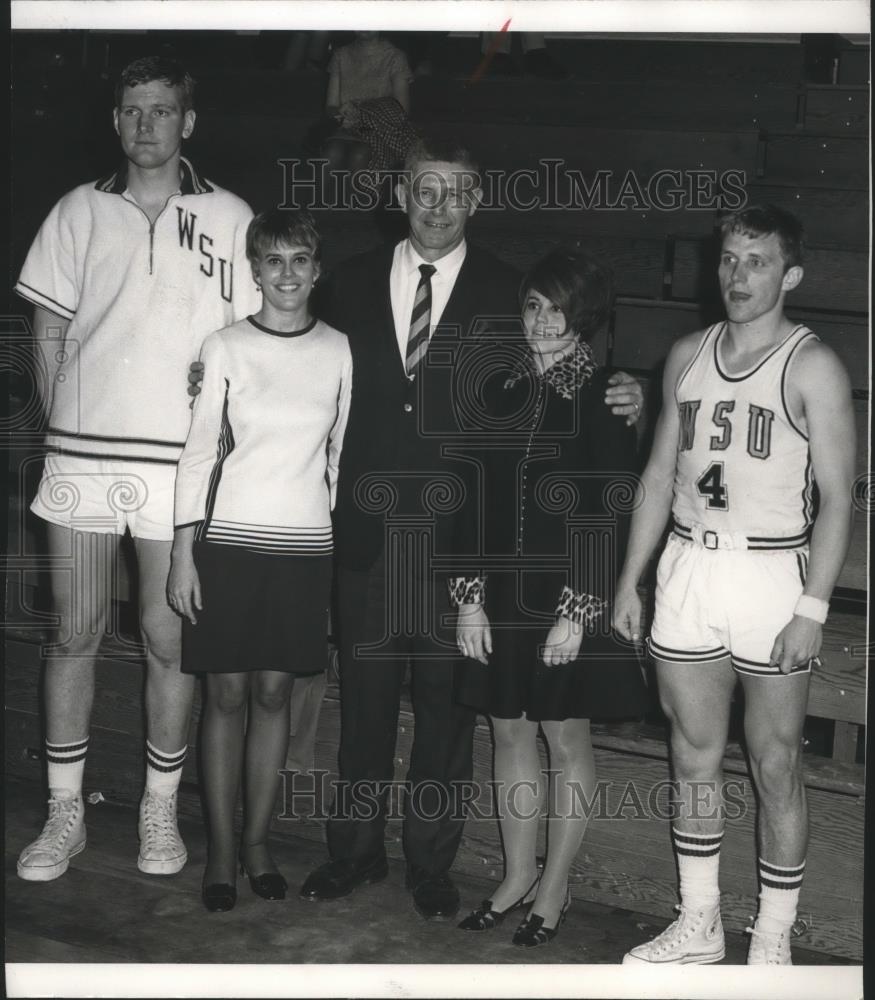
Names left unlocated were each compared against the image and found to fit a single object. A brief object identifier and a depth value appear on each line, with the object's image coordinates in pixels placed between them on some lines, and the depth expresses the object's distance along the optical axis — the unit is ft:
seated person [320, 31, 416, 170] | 10.06
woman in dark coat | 8.36
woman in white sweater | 8.69
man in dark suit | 8.81
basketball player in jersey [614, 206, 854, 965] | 8.02
